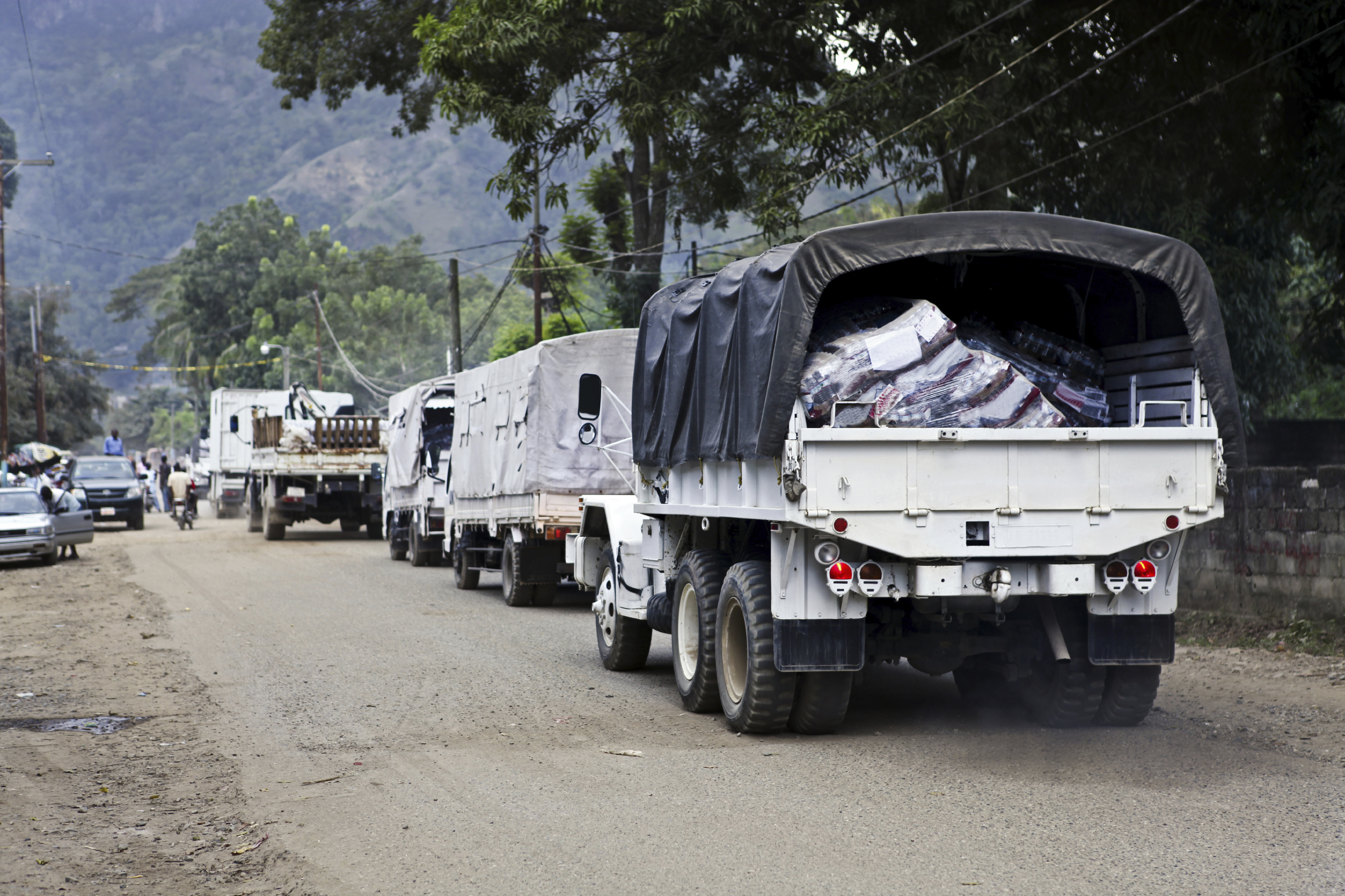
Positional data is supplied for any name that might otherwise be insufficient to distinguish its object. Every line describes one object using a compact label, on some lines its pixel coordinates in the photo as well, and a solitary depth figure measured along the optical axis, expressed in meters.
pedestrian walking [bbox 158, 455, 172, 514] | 46.62
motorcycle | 36.53
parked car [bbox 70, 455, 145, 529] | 36.53
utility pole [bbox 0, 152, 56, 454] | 41.69
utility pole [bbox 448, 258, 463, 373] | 40.38
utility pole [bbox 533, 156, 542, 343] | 35.38
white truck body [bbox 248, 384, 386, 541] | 30.23
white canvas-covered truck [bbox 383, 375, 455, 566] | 22.98
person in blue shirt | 46.66
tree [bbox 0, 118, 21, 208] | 69.75
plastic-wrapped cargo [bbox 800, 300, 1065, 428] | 7.87
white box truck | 38.72
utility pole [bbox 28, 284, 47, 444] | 54.91
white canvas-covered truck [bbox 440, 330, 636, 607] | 16.50
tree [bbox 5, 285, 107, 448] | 60.34
